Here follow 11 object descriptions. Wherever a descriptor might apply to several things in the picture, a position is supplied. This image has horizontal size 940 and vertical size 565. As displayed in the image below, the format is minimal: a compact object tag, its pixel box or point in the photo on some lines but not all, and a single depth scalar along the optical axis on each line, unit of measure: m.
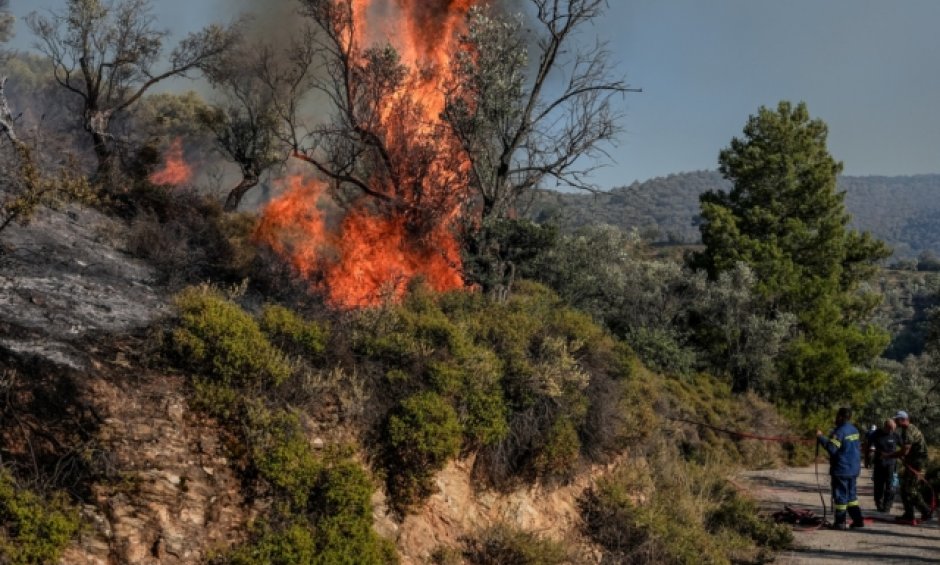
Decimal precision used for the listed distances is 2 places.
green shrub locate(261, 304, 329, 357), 8.34
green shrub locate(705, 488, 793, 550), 11.34
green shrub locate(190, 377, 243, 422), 6.97
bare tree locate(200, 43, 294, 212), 22.53
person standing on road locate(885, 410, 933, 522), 12.07
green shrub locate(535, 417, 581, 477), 9.49
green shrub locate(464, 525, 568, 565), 8.36
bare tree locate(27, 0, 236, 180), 20.50
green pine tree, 26.52
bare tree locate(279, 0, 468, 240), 16.41
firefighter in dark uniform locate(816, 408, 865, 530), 11.23
